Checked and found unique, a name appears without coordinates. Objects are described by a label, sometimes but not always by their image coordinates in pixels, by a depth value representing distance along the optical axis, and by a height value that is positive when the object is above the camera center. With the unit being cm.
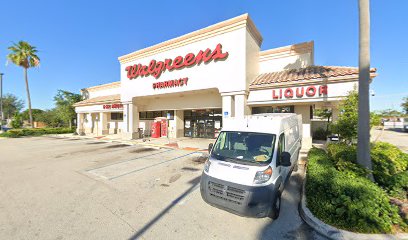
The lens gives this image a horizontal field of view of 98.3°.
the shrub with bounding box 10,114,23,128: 3175 -38
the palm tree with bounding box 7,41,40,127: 2575 +942
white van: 372 -116
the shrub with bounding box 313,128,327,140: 1414 -133
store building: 1079 +280
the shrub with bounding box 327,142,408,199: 500 -152
